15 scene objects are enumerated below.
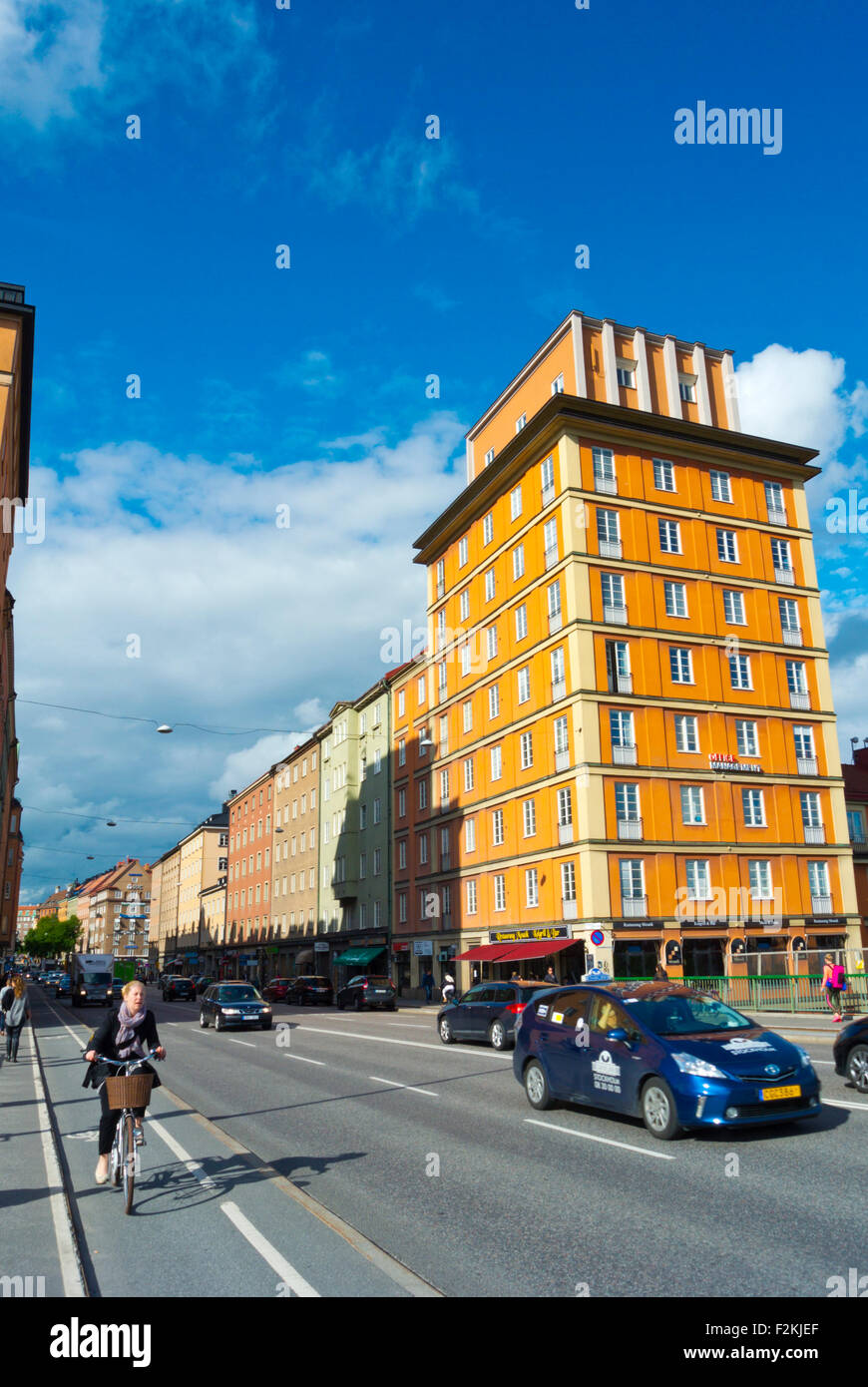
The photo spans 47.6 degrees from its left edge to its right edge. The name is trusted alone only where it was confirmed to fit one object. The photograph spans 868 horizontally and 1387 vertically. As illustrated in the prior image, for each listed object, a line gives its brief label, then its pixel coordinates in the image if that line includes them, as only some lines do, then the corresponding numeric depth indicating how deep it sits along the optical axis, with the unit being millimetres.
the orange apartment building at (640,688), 36625
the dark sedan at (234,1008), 28891
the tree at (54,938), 178750
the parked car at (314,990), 50875
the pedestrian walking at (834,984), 23141
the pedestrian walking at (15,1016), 18891
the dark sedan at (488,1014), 19969
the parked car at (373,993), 41844
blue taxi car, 8883
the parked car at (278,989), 54812
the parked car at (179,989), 58719
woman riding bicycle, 7875
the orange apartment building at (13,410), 39406
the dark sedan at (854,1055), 11672
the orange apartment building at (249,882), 86125
